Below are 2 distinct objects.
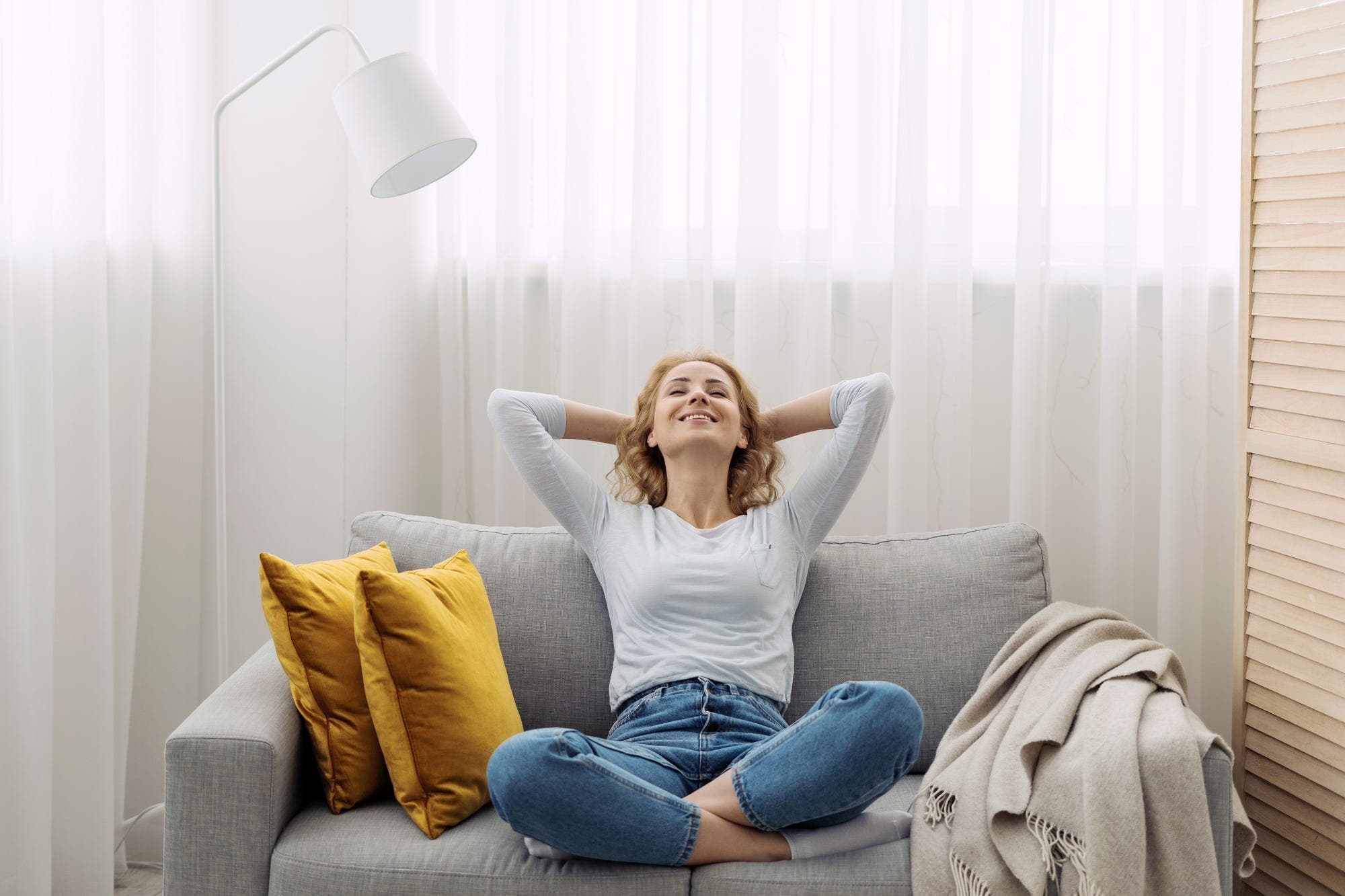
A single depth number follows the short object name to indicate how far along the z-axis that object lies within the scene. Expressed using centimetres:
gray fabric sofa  149
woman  146
